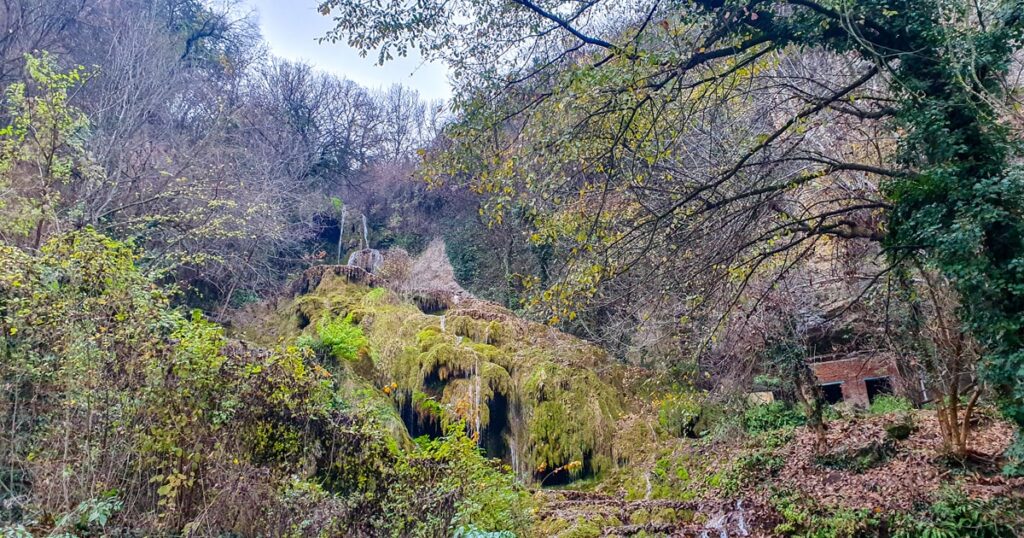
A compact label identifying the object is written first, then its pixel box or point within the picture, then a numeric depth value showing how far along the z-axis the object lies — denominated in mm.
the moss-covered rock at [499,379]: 9250
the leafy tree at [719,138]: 3789
